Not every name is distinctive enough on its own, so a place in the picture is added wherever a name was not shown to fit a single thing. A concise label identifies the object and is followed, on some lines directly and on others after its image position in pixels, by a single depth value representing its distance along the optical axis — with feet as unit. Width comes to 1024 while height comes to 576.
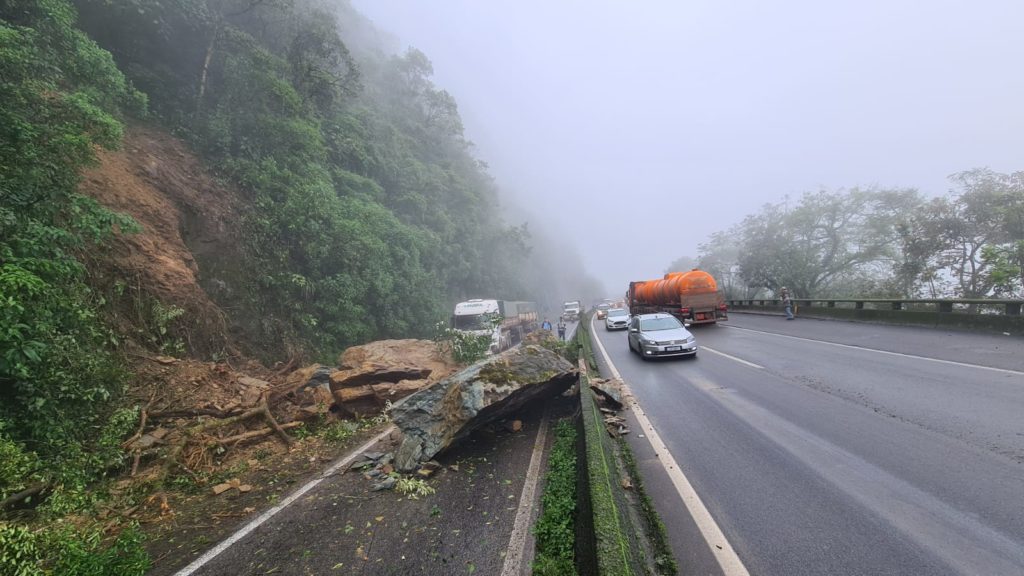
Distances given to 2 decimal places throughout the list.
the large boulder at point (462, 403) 18.80
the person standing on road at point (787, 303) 71.91
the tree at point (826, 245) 102.01
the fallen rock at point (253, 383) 28.60
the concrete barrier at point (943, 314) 38.72
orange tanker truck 68.90
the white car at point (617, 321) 83.66
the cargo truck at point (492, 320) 59.16
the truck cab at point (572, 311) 157.28
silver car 39.01
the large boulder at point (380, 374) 28.91
